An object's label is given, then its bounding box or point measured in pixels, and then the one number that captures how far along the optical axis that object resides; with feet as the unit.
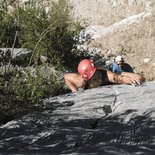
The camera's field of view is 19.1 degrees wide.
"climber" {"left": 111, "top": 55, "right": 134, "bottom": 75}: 37.58
